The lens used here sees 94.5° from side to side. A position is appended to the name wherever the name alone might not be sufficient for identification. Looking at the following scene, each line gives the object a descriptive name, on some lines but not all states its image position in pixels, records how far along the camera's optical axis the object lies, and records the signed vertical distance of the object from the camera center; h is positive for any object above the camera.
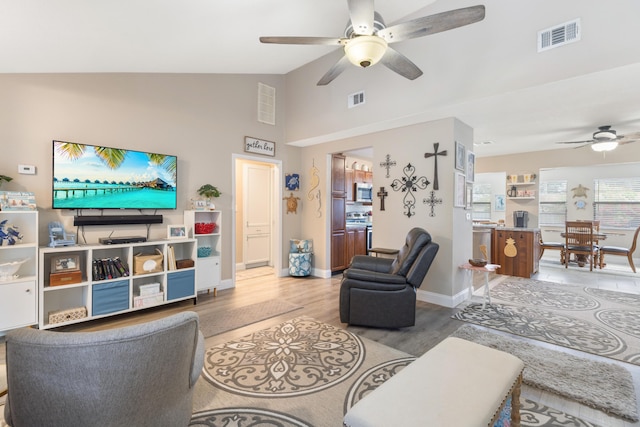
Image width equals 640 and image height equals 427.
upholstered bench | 1.18 -0.81
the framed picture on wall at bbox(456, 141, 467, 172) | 3.92 +0.76
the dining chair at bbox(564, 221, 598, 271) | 5.91 -0.56
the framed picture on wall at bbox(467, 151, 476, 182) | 4.26 +0.68
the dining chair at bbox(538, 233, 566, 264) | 6.40 -0.73
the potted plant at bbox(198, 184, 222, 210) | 4.24 +0.27
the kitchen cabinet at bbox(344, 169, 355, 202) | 5.98 +0.57
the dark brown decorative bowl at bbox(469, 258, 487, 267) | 3.75 -0.64
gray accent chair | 1.05 -0.61
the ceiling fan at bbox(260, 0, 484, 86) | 2.08 +1.39
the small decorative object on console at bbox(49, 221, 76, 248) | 3.00 -0.28
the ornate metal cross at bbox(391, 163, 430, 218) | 4.21 +0.39
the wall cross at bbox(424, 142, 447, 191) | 3.98 +0.72
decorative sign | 4.93 +1.12
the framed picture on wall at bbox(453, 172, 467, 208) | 3.89 +0.30
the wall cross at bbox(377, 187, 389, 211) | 4.59 +0.27
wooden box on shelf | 2.95 -0.69
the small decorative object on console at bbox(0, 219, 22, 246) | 2.77 -0.24
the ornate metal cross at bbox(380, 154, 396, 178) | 4.50 +0.76
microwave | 6.27 +0.43
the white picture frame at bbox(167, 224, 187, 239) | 3.88 -0.28
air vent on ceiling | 2.70 +1.67
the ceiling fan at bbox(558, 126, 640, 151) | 4.64 +1.20
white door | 6.26 -0.06
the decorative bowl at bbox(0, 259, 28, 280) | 2.72 -0.56
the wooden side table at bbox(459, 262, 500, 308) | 3.64 -0.71
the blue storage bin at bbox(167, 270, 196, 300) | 3.72 -0.95
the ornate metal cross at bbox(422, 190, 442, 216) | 4.01 +0.15
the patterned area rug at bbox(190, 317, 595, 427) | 1.85 -1.27
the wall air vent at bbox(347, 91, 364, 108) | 4.36 +1.69
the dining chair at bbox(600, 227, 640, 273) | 5.75 -0.75
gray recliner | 3.11 -0.85
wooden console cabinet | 5.38 -0.71
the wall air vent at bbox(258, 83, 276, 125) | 5.09 +1.88
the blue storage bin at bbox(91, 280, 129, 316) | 3.16 -0.96
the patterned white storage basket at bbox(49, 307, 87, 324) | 2.99 -1.08
